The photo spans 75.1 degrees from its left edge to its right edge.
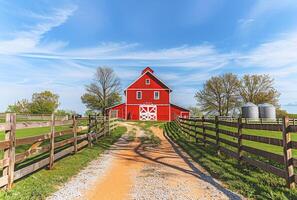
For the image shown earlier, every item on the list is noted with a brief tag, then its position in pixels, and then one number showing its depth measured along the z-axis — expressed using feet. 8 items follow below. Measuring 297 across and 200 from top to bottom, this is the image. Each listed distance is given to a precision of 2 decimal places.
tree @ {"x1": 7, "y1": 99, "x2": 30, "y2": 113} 173.11
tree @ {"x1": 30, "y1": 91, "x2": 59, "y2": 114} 156.45
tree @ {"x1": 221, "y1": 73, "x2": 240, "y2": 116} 136.48
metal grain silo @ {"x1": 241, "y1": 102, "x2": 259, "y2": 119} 106.85
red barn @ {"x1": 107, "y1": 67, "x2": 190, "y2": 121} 103.90
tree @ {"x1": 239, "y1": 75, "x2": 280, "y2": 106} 136.64
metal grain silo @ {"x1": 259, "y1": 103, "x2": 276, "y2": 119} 107.38
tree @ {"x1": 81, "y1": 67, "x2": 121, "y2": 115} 137.69
